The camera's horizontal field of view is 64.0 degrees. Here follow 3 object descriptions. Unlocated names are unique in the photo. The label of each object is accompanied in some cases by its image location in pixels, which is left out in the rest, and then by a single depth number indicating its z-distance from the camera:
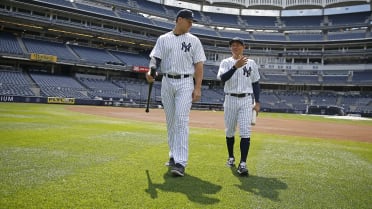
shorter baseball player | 5.38
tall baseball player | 4.90
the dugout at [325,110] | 47.91
